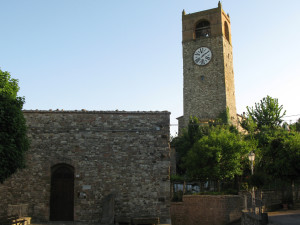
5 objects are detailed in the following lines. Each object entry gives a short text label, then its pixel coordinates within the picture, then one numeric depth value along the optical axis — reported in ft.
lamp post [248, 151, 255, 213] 56.47
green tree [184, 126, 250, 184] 66.80
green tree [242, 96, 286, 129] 104.94
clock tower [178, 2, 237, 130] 112.68
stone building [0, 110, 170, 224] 49.11
